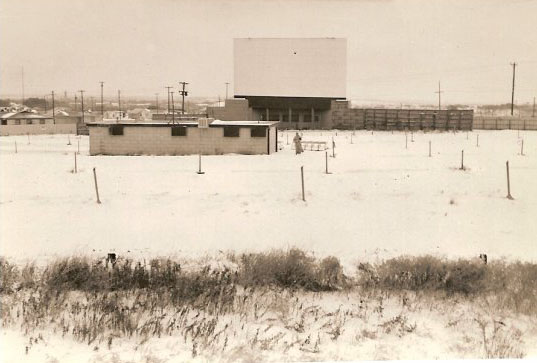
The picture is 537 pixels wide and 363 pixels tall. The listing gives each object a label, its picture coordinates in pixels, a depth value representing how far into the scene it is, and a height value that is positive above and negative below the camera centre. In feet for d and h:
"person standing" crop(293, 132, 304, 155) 98.63 -4.29
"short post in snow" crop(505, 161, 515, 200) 54.81 -7.00
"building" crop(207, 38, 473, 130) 179.11 +10.88
